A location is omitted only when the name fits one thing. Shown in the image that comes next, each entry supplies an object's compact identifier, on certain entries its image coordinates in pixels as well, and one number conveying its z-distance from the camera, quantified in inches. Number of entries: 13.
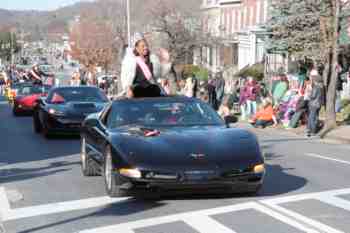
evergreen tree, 1239.5
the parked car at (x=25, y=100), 1163.5
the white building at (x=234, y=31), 2071.9
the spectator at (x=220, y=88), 1247.5
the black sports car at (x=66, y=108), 737.0
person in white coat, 467.5
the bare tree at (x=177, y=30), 2073.1
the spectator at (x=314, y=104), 847.1
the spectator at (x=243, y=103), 1088.7
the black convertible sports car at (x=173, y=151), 352.5
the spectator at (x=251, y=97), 1077.1
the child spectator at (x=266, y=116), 973.8
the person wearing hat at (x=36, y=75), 1337.4
